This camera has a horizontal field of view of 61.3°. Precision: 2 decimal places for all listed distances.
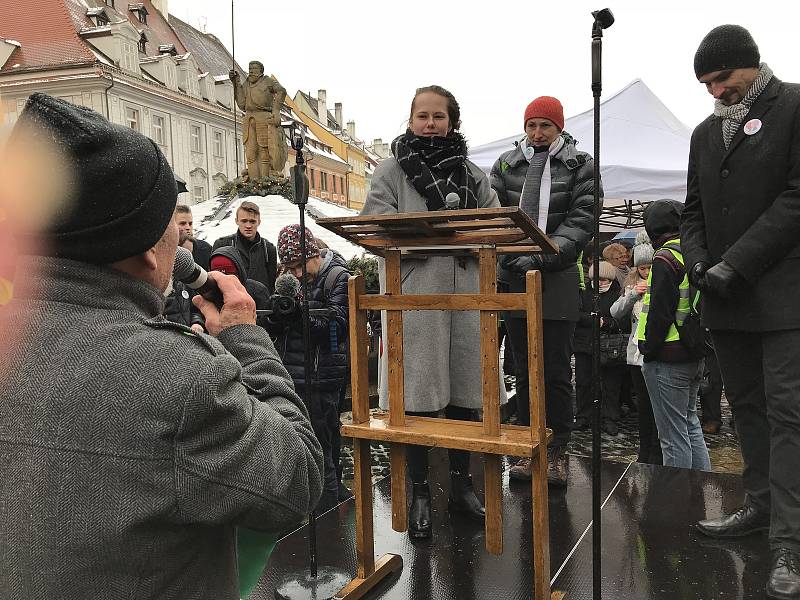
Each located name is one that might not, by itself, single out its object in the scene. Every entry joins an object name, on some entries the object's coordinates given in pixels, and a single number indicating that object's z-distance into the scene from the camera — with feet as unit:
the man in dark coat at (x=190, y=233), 16.85
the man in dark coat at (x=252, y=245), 18.30
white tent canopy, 26.81
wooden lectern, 7.41
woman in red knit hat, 11.29
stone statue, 47.11
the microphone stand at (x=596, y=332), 7.34
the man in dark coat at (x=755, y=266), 8.18
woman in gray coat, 9.39
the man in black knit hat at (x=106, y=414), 3.41
